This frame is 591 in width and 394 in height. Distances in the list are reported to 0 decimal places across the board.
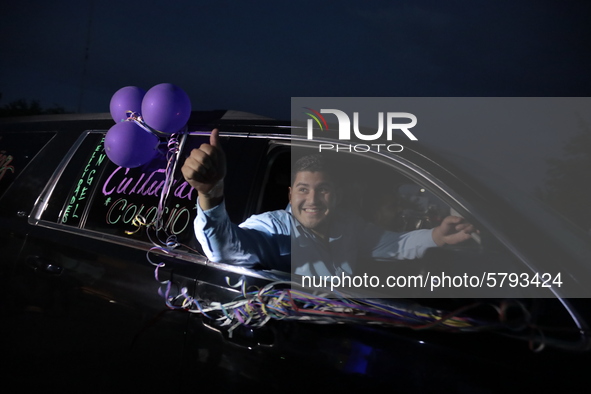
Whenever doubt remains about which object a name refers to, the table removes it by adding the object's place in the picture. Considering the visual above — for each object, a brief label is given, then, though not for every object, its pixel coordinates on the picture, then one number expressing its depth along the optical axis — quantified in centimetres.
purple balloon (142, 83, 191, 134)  223
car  147
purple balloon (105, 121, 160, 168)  225
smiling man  187
